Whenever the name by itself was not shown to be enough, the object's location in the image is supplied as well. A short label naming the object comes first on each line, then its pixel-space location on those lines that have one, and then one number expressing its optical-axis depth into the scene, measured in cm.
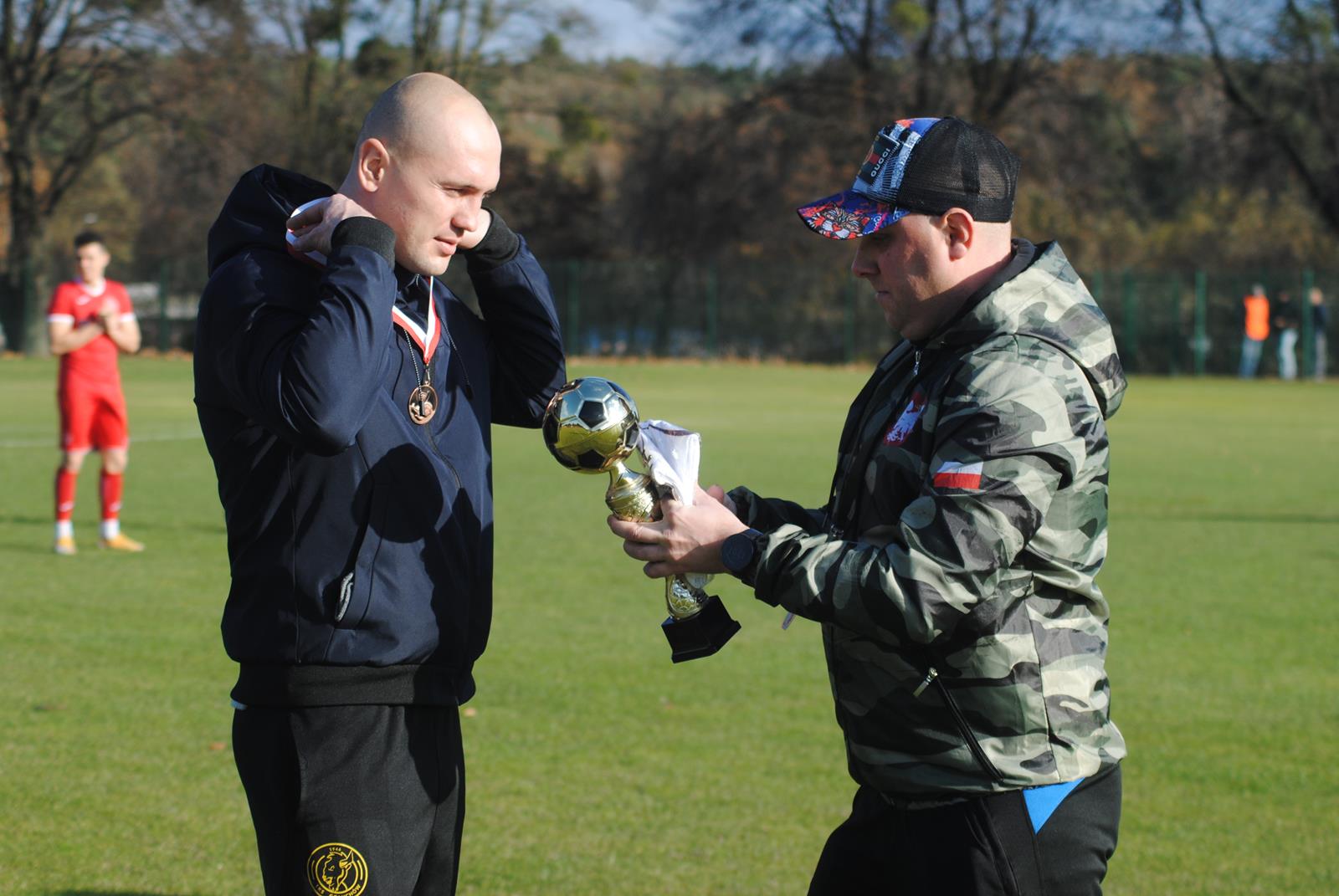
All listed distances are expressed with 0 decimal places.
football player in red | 1175
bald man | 310
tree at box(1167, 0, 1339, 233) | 4634
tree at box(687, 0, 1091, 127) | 4791
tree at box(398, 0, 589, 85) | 4853
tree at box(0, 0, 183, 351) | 4519
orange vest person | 4081
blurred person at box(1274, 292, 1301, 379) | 4062
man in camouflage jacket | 287
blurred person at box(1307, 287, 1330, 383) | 4050
